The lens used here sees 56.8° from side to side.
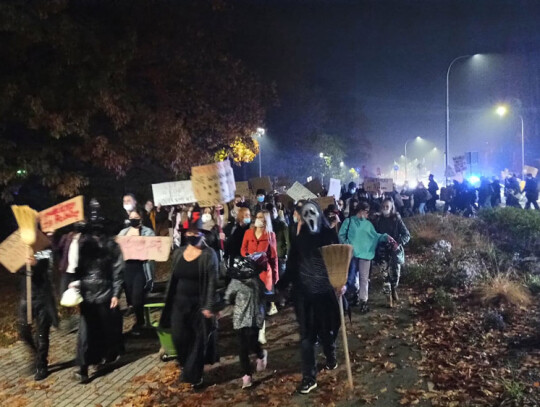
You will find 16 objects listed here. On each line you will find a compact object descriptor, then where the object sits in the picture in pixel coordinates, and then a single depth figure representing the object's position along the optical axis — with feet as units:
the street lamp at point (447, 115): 76.69
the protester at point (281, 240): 27.96
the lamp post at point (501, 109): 94.97
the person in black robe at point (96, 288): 19.19
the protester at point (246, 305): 18.10
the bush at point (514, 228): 40.22
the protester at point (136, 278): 24.40
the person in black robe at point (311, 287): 17.66
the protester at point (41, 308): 19.67
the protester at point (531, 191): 64.80
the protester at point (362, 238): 26.02
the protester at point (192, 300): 17.51
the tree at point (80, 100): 35.76
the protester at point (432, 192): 71.20
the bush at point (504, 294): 26.45
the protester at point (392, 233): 27.30
